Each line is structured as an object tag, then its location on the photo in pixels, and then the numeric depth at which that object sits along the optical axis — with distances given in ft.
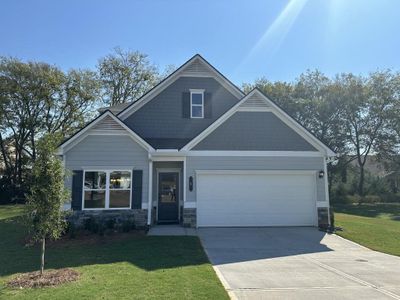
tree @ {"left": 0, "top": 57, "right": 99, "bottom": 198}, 104.58
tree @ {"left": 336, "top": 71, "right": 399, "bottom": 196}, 114.62
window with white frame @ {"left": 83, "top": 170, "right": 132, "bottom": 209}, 46.65
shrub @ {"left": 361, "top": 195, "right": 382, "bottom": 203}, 111.14
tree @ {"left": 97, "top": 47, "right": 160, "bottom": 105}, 124.06
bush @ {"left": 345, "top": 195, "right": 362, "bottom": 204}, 109.19
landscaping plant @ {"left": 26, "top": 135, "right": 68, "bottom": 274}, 24.82
